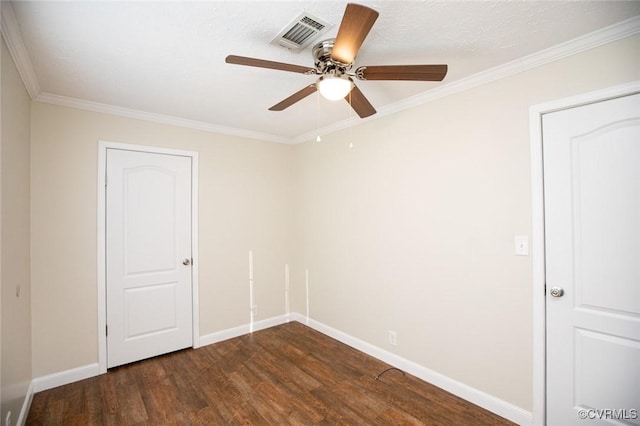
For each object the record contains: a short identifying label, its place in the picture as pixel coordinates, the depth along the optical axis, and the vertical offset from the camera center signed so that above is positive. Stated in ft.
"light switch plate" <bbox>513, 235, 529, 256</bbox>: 6.71 -0.71
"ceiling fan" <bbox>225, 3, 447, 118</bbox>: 4.57 +2.61
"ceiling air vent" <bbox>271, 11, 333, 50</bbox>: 5.18 +3.40
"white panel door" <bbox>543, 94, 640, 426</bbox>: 5.50 -0.96
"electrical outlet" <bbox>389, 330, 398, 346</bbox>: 9.36 -3.93
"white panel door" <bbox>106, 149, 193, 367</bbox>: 9.46 -1.33
